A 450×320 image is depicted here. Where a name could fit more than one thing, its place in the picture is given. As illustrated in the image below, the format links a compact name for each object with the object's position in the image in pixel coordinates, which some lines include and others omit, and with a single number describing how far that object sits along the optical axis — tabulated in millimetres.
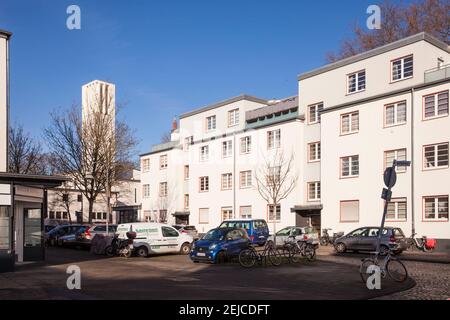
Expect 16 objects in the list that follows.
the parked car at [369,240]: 24781
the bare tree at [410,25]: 41312
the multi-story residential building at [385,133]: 28688
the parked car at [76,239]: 31578
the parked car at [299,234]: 29203
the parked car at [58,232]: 34656
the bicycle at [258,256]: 18625
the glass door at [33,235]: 21359
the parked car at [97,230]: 31294
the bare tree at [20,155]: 42562
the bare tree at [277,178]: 37188
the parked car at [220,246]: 20141
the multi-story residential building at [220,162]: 39750
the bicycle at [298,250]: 19875
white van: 24719
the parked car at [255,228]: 30047
